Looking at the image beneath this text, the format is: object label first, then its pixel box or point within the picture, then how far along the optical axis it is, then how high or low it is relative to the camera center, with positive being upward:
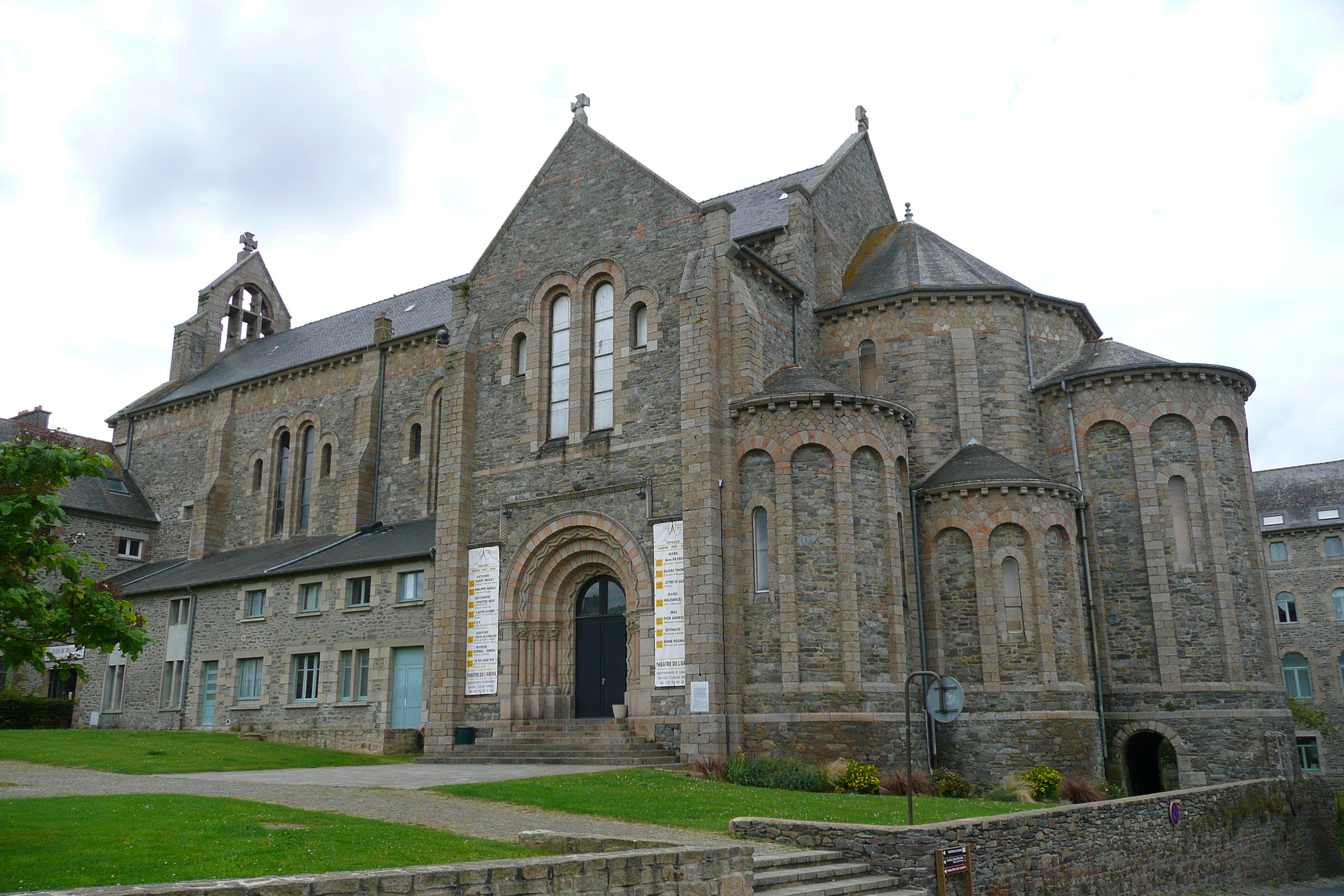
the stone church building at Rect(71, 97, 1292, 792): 22.95 +3.98
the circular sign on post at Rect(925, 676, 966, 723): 13.62 -0.07
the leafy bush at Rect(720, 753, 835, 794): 20.75 -1.52
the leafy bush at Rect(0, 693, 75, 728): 35.19 -0.34
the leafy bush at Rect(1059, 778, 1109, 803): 21.66 -1.98
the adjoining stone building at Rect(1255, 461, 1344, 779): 48.66 +4.74
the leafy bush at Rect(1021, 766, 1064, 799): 21.80 -1.78
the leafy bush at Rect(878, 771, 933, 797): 20.86 -1.74
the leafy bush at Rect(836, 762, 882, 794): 20.62 -1.64
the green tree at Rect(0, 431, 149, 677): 9.48 +1.19
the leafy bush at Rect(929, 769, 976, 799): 21.70 -1.81
